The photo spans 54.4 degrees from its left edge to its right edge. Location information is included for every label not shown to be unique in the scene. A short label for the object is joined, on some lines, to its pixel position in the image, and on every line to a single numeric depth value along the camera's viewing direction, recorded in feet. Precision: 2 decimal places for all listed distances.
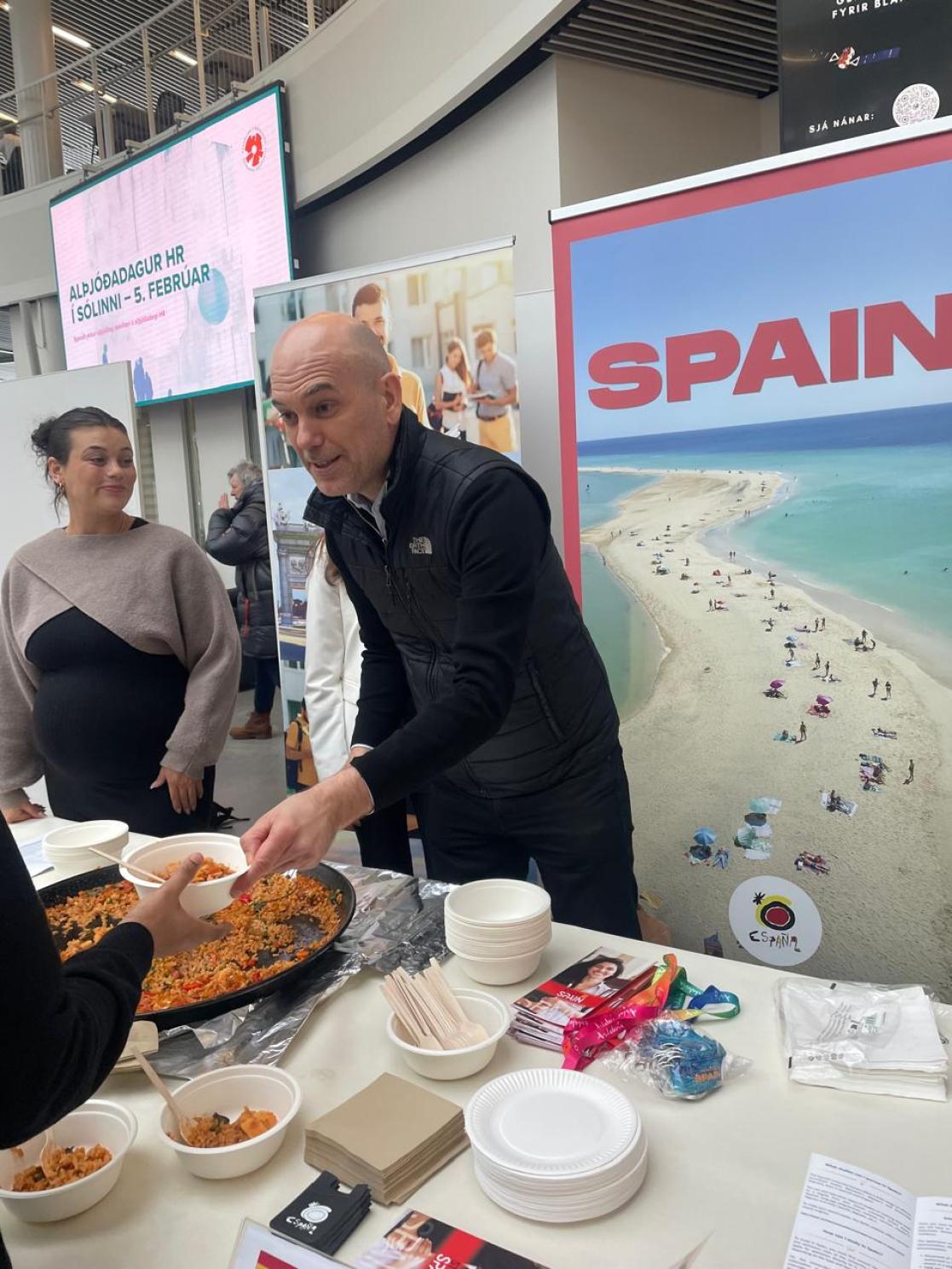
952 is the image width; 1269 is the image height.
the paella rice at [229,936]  3.90
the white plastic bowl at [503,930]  3.90
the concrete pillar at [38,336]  26.45
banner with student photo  8.95
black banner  6.03
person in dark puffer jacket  17.74
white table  2.65
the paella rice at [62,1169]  2.89
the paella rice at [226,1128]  3.02
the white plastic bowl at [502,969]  3.96
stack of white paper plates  2.68
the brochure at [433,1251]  2.54
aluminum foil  3.58
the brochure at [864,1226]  2.52
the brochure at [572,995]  3.67
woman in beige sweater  7.41
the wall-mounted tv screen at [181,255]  17.62
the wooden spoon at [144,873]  4.04
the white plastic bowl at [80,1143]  2.78
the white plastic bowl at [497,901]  4.17
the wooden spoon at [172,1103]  3.03
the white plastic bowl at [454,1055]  3.33
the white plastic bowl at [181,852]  4.06
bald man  4.50
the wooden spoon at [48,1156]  2.94
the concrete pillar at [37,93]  25.27
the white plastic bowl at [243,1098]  2.95
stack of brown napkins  2.83
